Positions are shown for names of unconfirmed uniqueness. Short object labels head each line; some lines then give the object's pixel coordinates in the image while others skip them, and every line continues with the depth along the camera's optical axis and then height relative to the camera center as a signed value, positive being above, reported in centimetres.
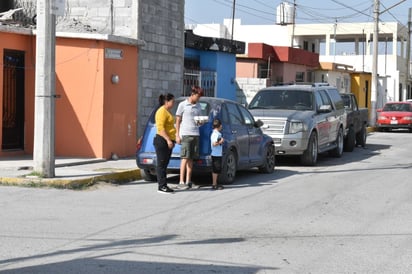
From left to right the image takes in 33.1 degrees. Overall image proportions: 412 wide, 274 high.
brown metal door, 1614 -9
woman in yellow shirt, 1211 -71
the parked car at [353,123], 2223 -65
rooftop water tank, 5406 +707
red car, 3441 -60
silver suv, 1697 -40
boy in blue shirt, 1260 -83
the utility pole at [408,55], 5741 +419
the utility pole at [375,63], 3431 +203
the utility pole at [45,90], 1276 +13
